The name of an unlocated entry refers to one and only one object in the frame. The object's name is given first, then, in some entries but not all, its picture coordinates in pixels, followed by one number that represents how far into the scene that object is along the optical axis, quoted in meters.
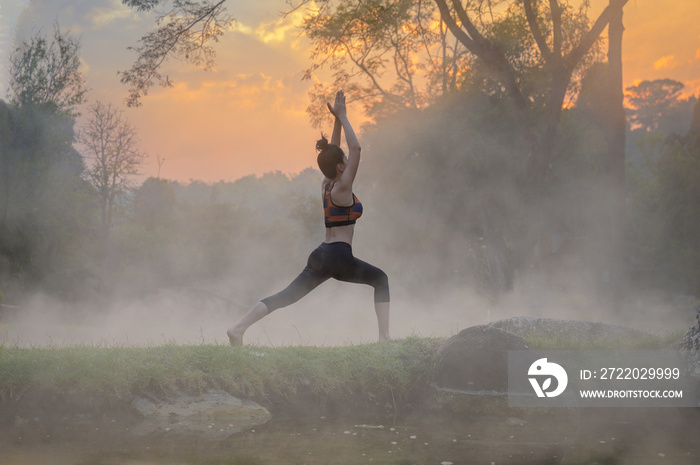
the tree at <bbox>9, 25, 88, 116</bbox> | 25.33
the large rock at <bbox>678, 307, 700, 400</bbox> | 8.41
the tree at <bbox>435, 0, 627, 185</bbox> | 18.92
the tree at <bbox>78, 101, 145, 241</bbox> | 37.84
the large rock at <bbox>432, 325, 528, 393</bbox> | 8.02
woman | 7.48
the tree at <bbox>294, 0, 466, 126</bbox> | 20.30
